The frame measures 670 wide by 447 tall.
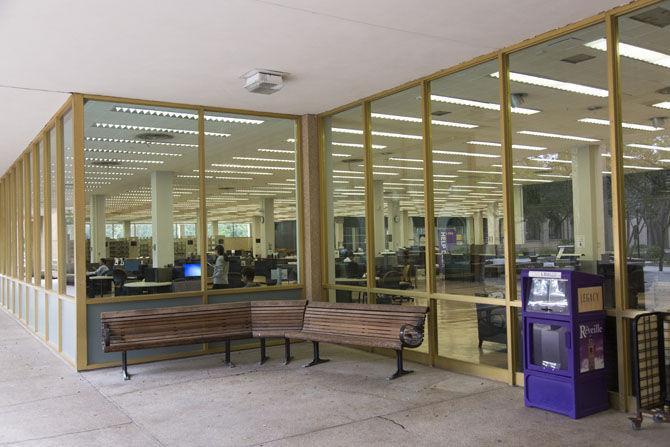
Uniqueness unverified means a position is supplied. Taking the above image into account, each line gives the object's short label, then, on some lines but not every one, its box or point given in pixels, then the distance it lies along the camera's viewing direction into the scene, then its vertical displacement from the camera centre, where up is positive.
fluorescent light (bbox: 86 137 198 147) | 7.53 +1.40
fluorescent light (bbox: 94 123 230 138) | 7.90 +1.51
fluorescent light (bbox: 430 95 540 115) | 5.95 +1.41
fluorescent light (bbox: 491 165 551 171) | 5.89 +0.65
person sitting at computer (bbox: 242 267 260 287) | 8.19 -0.48
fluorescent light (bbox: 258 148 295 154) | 8.80 +1.33
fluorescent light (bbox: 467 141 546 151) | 5.88 +0.85
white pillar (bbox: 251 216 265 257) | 9.16 +0.04
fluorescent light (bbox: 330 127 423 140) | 7.07 +1.31
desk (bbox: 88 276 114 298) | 7.12 -0.42
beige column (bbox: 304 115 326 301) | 8.42 +0.41
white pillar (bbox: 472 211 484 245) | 6.28 +0.09
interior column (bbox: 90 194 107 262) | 7.40 +0.21
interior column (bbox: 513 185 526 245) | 5.79 +0.14
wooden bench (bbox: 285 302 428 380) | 6.08 -0.93
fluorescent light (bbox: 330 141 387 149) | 7.66 +1.22
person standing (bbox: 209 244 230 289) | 7.96 -0.40
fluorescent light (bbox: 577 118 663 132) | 4.80 +0.85
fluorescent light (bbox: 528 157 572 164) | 5.81 +0.72
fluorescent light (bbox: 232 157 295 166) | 9.20 +1.32
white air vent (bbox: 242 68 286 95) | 6.23 +1.66
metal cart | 4.39 -0.98
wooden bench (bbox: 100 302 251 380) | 6.55 -0.94
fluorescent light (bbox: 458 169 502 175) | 6.06 +0.68
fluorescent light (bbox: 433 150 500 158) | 6.11 +0.89
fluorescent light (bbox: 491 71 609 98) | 5.78 +1.50
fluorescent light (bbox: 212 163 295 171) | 8.96 +1.21
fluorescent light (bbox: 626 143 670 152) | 4.72 +0.68
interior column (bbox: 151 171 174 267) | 8.07 +0.30
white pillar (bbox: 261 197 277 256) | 8.91 +0.22
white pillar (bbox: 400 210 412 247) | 7.03 +0.09
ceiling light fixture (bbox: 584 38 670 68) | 4.77 +1.43
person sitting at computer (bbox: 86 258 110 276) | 7.23 -0.31
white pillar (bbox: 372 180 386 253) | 7.64 +0.29
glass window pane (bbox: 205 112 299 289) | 8.16 +0.64
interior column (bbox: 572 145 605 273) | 5.13 +0.24
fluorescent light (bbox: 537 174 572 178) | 5.65 +0.56
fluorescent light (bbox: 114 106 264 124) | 7.55 +1.66
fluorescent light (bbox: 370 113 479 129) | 6.62 +1.35
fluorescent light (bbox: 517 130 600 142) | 5.90 +0.98
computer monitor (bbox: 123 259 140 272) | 7.55 -0.27
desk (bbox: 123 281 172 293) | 7.48 -0.51
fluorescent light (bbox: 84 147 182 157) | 7.79 +1.31
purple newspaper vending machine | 4.68 -0.87
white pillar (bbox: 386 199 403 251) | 7.38 +0.18
